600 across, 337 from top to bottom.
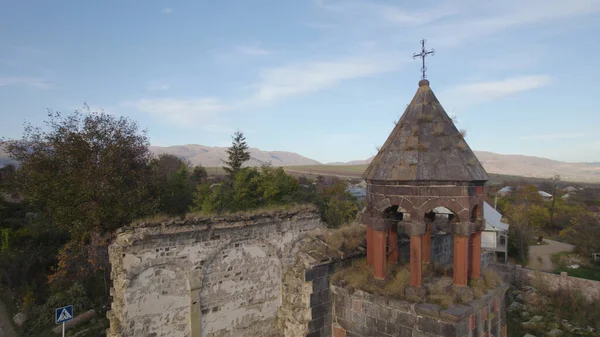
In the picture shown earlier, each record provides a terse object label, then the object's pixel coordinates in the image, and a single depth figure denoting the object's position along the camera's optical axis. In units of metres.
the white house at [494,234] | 21.86
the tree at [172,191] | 16.77
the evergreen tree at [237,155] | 35.45
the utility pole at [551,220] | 33.66
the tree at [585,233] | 22.83
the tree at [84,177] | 13.87
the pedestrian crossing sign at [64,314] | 8.35
